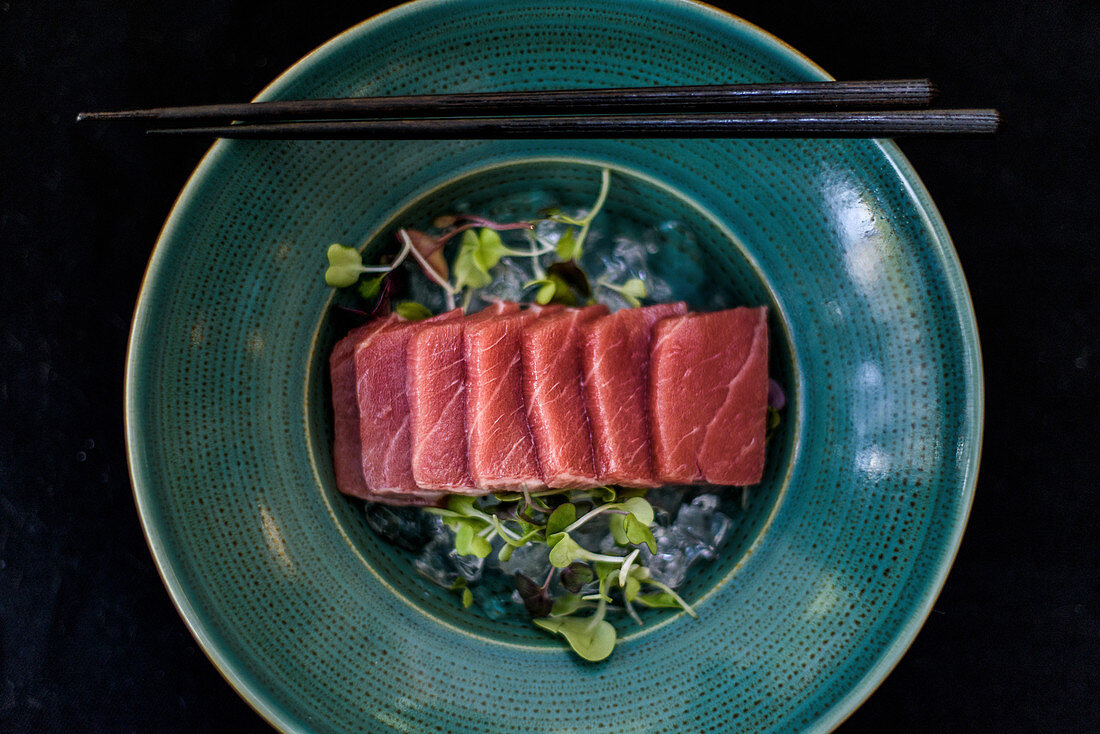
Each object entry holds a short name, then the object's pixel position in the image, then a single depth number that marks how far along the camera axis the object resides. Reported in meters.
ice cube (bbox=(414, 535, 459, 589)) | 0.53
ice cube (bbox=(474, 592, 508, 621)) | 0.53
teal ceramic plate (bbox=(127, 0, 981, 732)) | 0.49
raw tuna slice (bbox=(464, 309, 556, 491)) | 0.50
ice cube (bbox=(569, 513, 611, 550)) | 0.53
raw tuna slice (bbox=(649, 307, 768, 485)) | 0.51
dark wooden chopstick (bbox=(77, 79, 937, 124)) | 0.46
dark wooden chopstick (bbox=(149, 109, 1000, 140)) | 0.45
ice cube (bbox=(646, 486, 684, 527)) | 0.53
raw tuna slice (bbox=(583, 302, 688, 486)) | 0.50
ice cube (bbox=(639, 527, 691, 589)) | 0.53
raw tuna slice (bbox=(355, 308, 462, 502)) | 0.51
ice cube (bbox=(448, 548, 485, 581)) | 0.53
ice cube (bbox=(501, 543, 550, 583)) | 0.53
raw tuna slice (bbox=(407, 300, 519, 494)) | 0.50
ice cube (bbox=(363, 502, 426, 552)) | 0.53
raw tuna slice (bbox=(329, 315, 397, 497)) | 0.52
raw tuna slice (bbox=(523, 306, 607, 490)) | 0.50
